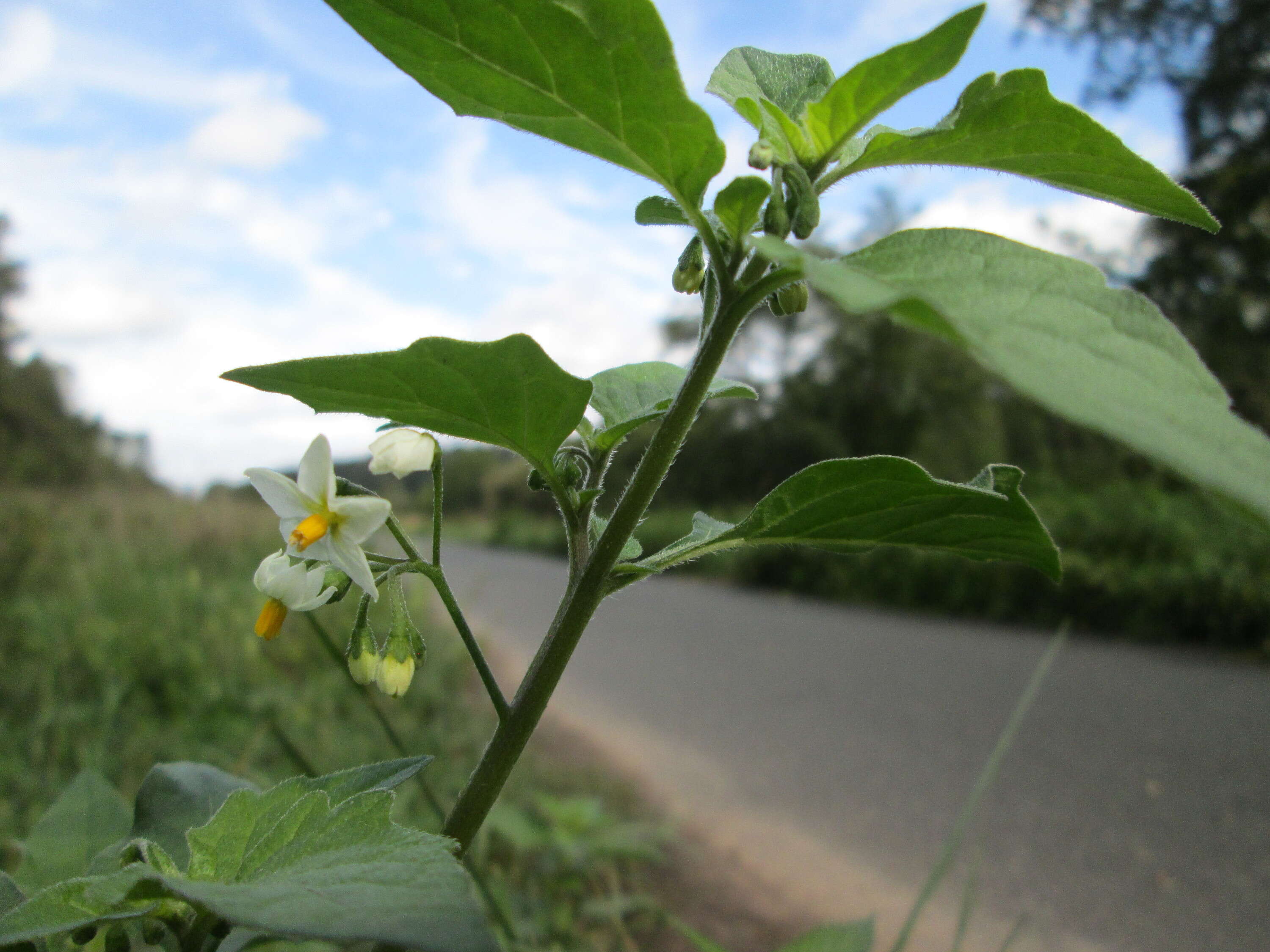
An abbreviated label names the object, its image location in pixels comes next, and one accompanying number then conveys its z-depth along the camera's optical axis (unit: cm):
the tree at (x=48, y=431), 1057
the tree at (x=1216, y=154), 669
